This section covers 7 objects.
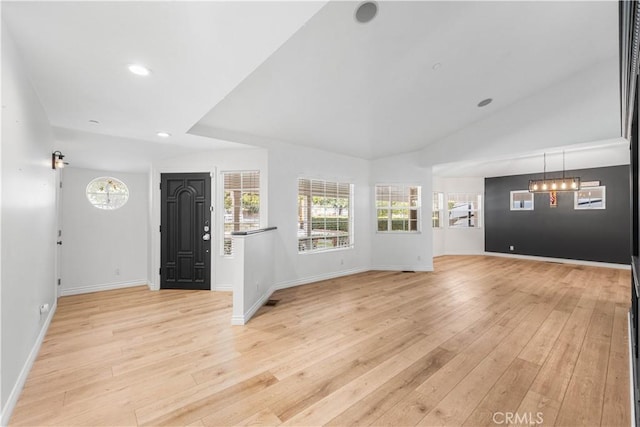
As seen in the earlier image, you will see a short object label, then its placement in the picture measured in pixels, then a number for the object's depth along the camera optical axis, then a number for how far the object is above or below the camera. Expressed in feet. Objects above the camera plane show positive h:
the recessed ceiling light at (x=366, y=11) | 7.57 +5.92
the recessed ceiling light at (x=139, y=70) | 7.00 +3.92
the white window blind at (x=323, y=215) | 17.24 +0.10
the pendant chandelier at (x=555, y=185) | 17.26 +2.06
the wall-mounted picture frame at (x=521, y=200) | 25.71 +1.54
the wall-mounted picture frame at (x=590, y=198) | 22.06 +1.48
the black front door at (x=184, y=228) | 15.94 -0.68
